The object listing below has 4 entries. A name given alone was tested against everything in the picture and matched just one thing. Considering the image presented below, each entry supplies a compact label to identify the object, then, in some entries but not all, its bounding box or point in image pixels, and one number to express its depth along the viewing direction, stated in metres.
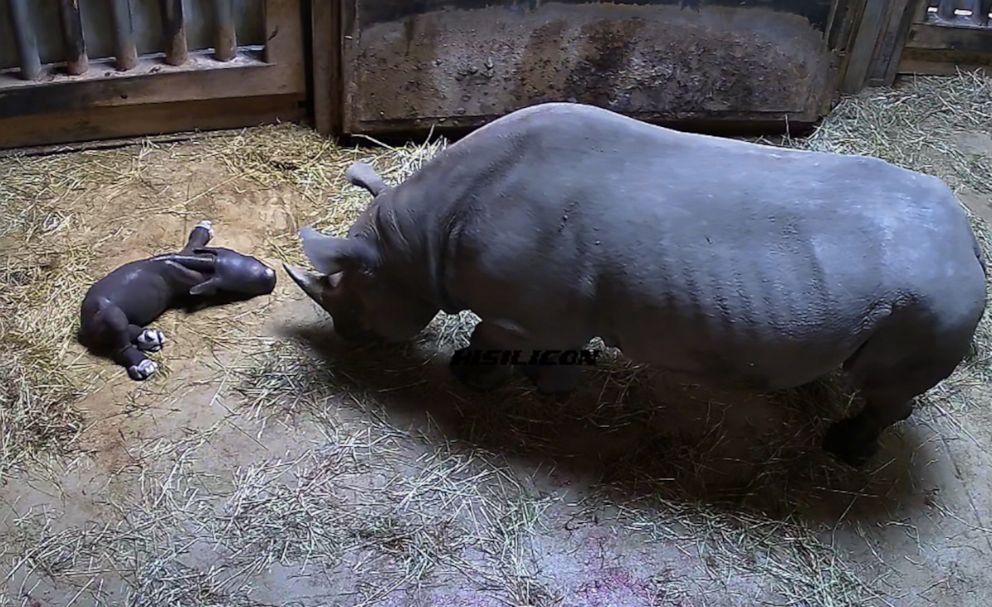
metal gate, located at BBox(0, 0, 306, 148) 3.96
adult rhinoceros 2.67
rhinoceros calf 3.30
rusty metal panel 4.13
